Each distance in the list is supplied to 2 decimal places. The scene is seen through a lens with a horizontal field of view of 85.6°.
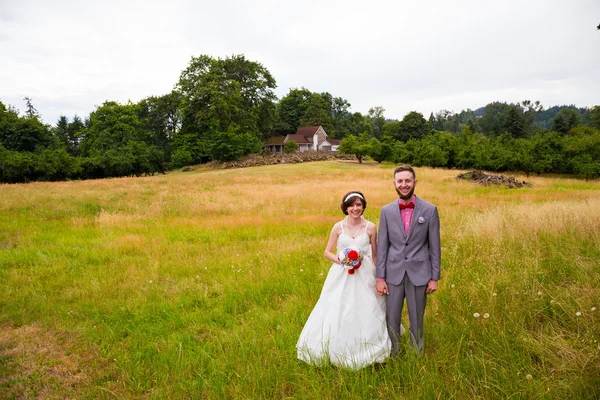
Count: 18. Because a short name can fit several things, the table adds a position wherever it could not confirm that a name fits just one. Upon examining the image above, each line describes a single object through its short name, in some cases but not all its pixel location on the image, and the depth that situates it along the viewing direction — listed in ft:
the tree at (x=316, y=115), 274.57
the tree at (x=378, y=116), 362.33
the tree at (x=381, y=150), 174.91
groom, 11.24
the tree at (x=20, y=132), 169.48
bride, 12.01
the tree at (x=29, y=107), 260.21
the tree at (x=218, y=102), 176.24
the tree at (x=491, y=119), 280.76
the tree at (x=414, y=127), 254.88
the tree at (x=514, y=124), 243.19
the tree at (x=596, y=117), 214.77
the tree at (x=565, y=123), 239.30
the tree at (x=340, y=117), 298.35
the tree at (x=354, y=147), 176.24
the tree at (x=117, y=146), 150.51
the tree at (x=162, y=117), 218.59
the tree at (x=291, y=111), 286.05
